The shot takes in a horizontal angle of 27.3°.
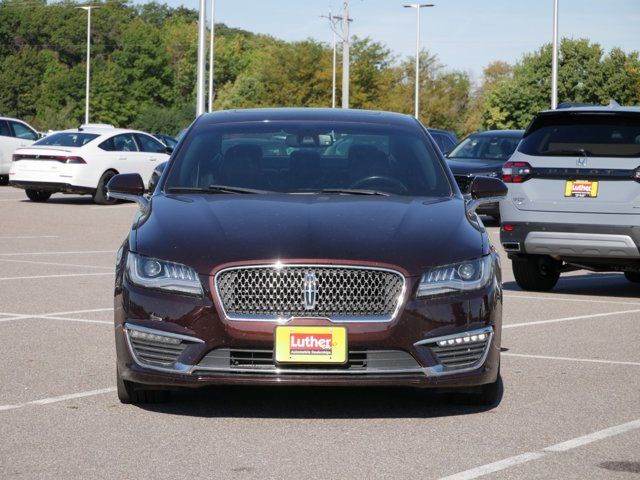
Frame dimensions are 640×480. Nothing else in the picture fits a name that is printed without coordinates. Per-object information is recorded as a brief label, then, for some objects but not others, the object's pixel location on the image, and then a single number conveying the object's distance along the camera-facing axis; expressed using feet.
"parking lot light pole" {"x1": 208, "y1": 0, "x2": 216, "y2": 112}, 154.49
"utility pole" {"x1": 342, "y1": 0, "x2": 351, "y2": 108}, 154.10
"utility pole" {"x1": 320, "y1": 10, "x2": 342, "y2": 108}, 179.63
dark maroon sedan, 20.40
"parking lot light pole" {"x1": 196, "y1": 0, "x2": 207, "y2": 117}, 123.52
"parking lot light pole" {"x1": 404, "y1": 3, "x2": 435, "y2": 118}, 245.76
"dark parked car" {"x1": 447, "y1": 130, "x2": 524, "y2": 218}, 76.28
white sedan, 88.89
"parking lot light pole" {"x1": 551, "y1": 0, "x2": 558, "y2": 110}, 135.74
